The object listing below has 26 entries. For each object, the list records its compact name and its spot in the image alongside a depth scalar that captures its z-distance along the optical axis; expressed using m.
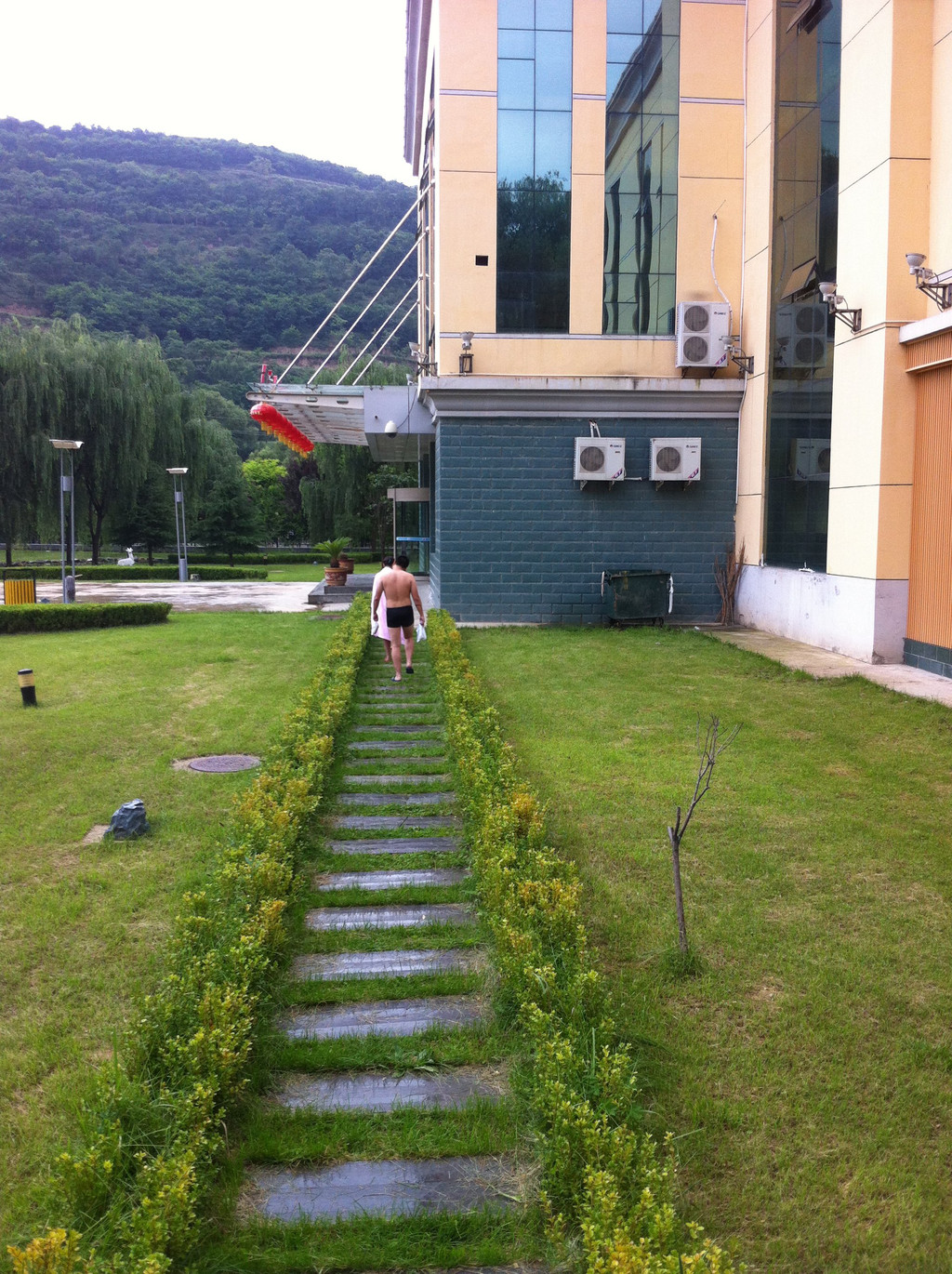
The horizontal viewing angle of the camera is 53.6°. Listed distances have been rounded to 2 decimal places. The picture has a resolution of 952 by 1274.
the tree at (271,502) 46.72
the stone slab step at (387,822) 6.20
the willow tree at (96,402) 29.12
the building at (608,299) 14.35
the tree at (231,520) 36.84
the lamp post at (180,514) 29.84
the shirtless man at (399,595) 10.35
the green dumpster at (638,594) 14.85
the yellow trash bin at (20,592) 18.77
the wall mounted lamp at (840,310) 11.10
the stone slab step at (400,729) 8.67
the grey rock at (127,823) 5.81
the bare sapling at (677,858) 4.10
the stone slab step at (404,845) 5.83
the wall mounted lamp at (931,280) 9.92
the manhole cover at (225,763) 7.38
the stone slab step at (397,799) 6.73
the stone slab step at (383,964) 4.28
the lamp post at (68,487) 19.95
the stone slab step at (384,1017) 3.82
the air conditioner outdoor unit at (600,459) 14.66
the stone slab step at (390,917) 4.78
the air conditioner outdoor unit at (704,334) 14.46
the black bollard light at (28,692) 9.91
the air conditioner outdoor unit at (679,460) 14.75
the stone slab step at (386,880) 5.28
